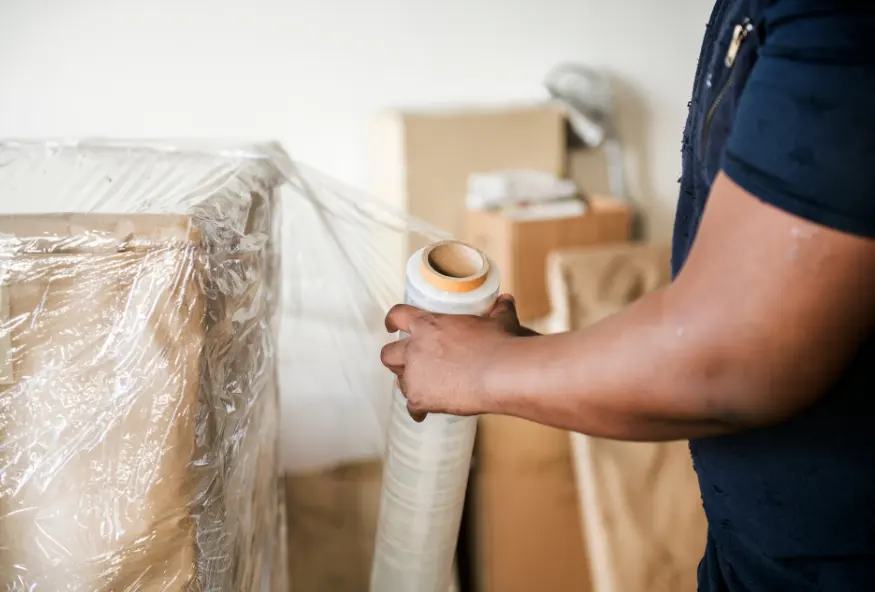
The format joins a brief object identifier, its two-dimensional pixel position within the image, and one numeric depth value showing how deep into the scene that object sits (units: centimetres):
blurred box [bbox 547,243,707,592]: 129
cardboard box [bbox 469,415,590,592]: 156
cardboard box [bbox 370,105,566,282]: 159
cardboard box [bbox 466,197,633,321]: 156
